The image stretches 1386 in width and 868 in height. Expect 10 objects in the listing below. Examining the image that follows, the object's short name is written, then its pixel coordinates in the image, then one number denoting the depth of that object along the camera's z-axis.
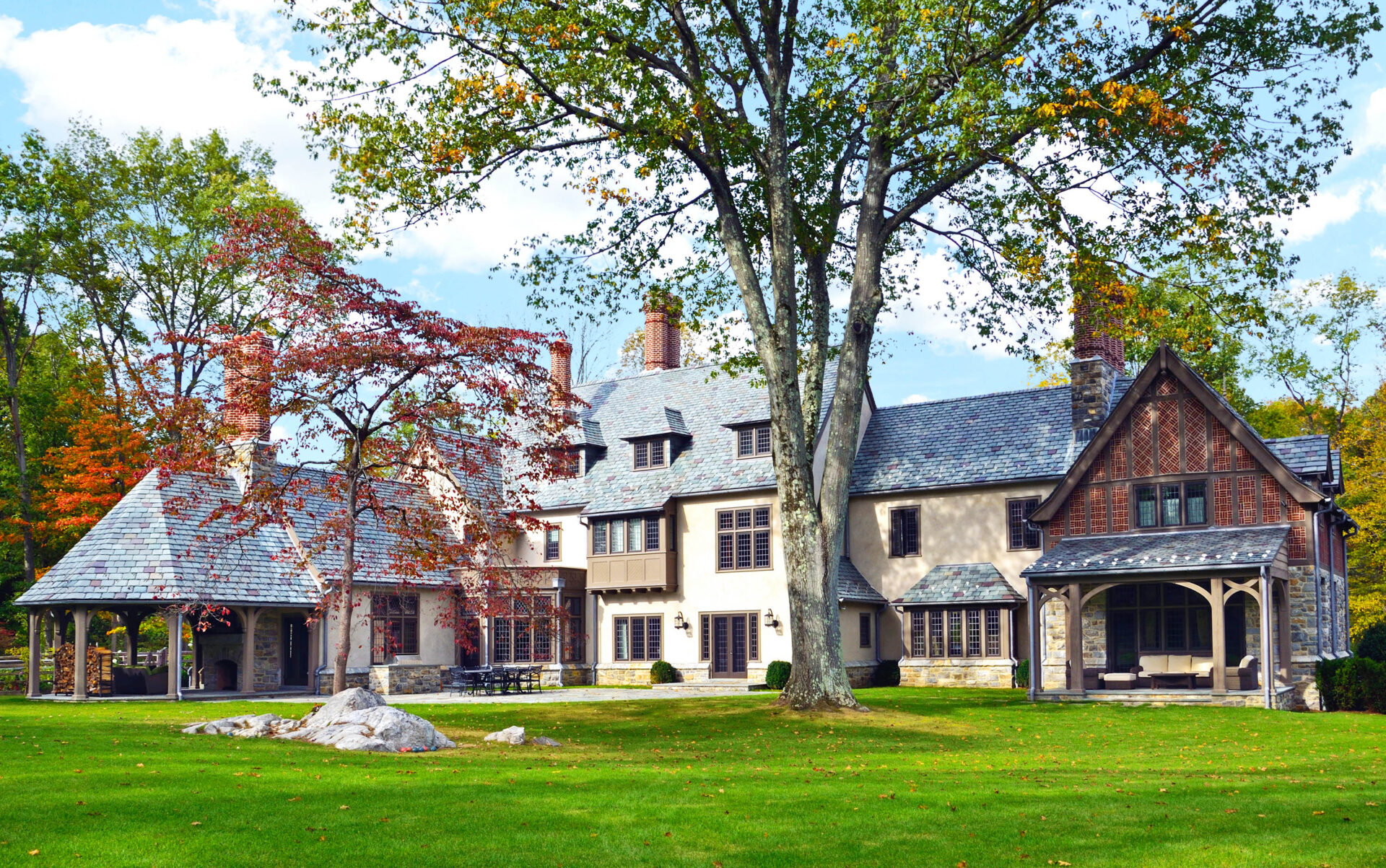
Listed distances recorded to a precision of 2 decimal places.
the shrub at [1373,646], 34.28
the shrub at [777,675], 31.70
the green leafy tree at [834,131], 19.62
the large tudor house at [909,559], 26.33
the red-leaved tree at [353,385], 19.03
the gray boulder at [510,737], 16.62
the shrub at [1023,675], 30.75
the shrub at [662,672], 34.78
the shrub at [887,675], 33.34
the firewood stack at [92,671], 29.89
